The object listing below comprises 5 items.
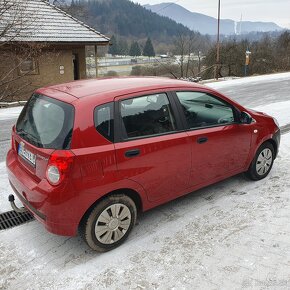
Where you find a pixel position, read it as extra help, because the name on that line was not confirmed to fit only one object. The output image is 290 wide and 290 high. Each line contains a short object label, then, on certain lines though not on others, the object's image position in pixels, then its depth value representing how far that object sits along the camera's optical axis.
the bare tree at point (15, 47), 14.96
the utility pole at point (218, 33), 24.67
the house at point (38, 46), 15.34
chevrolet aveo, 3.05
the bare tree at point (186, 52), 42.19
